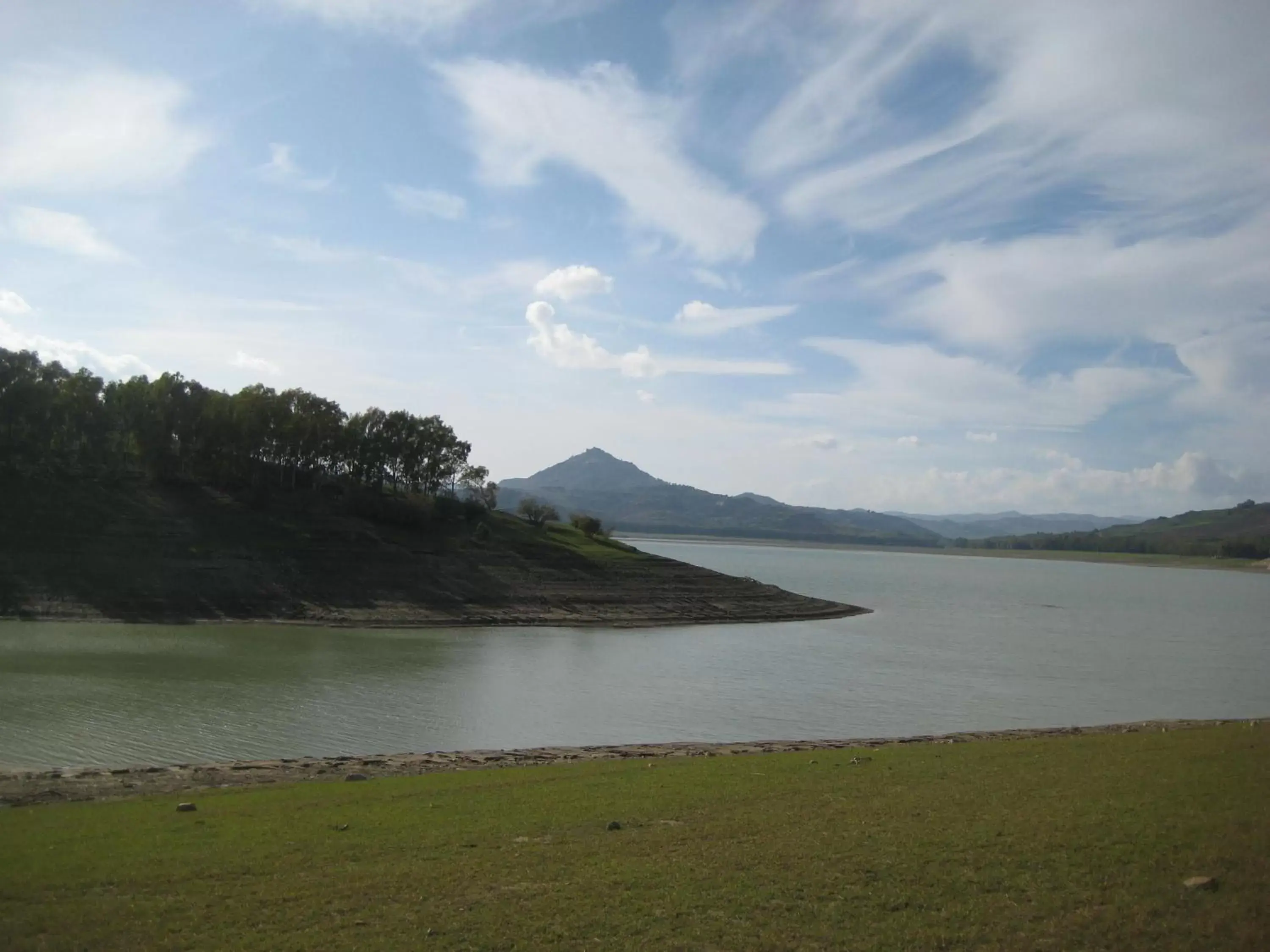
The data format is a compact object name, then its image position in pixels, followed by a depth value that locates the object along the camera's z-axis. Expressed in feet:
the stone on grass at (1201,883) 35.19
